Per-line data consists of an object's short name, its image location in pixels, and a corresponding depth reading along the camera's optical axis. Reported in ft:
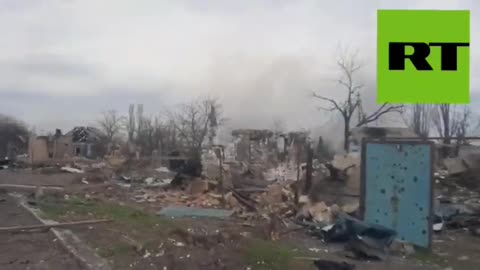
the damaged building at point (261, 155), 84.84
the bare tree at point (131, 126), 248.85
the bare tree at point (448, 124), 140.01
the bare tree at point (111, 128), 264.31
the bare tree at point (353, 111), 157.48
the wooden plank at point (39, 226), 38.24
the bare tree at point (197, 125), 212.23
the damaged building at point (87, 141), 227.38
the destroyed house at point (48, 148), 157.69
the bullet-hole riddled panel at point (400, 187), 34.35
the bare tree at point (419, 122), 128.34
